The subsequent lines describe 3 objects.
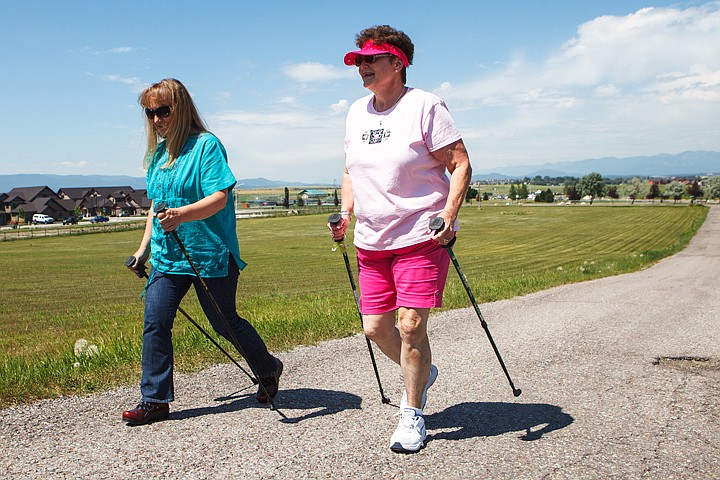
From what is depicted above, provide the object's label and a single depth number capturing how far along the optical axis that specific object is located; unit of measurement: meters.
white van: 118.88
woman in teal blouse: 4.31
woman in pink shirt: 3.94
